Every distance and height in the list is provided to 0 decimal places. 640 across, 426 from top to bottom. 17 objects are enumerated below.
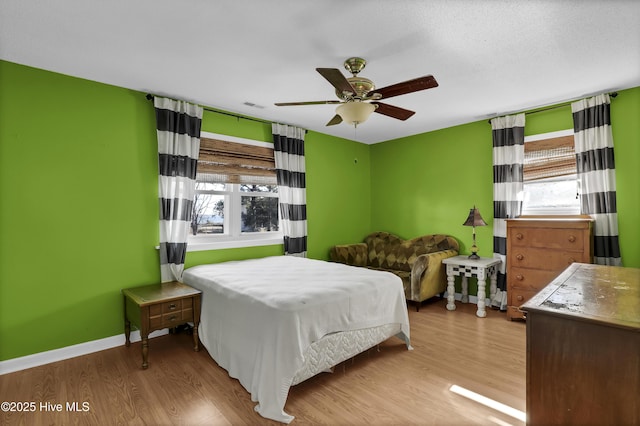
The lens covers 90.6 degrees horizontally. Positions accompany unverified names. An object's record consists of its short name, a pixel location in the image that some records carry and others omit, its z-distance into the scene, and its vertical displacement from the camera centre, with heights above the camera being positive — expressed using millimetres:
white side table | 3822 -726
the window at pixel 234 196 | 3688 +292
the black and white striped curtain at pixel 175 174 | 3252 +480
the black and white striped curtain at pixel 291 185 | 4223 +448
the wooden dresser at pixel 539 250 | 3209 -396
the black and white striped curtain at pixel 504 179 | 3895 +430
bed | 2021 -766
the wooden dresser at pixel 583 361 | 1176 -589
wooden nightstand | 2584 -756
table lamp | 4051 -87
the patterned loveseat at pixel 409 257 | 4004 -602
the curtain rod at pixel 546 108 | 3560 +1235
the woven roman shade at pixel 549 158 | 3631 +649
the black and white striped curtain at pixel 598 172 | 3281 +426
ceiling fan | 2135 +892
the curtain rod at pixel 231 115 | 3203 +1269
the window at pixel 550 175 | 3639 +447
